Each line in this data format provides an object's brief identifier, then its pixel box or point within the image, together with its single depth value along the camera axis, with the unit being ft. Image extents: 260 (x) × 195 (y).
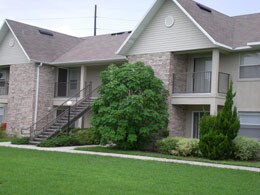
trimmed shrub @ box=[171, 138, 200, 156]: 60.90
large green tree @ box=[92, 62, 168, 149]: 64.54
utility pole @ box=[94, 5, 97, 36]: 172.35
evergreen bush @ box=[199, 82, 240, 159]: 57.21
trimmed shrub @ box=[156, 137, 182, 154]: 62.80
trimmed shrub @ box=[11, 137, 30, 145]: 75.57
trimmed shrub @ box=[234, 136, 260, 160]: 57.67
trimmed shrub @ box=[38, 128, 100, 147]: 71.56
